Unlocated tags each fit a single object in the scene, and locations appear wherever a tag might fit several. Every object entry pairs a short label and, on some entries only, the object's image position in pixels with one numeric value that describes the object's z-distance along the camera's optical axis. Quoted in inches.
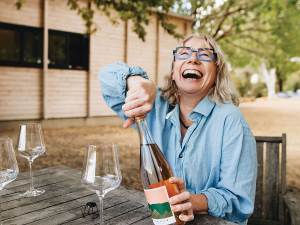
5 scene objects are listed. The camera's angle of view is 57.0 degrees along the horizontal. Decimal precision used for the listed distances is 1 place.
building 344.8
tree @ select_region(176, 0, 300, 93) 478.8
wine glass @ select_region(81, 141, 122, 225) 40.9
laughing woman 57.6
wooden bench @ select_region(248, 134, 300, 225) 100.6
